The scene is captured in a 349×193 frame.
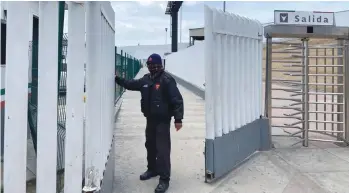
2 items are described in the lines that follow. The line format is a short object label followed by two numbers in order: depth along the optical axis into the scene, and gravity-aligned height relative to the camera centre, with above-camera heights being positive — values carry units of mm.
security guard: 4559 -131
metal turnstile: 6801 +674
